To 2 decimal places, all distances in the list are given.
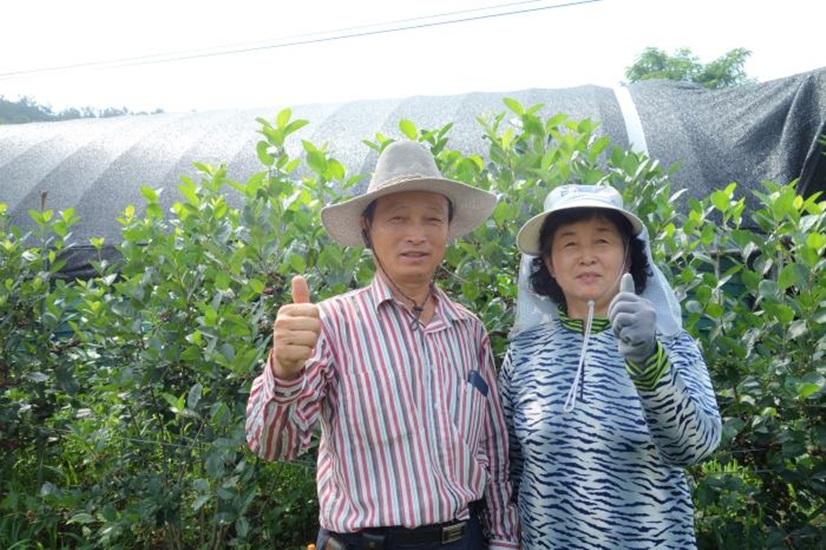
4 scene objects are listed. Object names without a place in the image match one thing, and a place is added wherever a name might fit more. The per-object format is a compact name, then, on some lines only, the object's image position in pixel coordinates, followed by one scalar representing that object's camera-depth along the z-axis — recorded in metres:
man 1.68
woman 1.71
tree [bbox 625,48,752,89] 33.03
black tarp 6.14
